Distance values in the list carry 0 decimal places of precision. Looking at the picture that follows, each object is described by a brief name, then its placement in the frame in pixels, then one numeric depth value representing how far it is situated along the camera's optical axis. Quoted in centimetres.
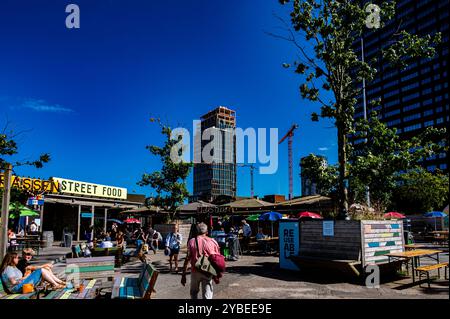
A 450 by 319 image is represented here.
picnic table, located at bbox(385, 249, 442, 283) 822
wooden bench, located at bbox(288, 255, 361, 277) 841
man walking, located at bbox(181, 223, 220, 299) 489
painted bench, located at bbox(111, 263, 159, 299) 493
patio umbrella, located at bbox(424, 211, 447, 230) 2120
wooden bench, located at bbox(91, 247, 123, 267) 1136
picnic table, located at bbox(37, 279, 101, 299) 539
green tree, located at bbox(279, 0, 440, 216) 1127
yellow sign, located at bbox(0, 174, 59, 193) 2062
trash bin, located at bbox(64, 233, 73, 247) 1998
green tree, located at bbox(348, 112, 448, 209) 1023
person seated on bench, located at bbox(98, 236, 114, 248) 1230
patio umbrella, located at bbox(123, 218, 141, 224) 2437
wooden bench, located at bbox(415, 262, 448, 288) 742
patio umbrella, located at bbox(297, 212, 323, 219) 1620
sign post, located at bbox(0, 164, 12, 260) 712
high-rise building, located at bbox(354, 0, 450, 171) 8900
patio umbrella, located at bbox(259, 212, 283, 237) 1764
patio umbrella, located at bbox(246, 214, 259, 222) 2237
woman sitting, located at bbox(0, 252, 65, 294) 573
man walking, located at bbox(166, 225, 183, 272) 1027
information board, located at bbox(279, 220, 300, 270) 1053
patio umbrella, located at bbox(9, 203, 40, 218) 1179
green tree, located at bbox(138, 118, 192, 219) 2038
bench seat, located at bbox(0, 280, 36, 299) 525
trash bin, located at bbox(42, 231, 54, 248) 1969
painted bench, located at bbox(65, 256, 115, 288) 725
